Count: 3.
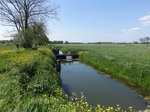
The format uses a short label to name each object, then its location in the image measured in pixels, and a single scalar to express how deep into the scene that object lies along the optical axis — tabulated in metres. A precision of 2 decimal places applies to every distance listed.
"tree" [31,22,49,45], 34.77
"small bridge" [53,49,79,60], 22.83
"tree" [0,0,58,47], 21.45
